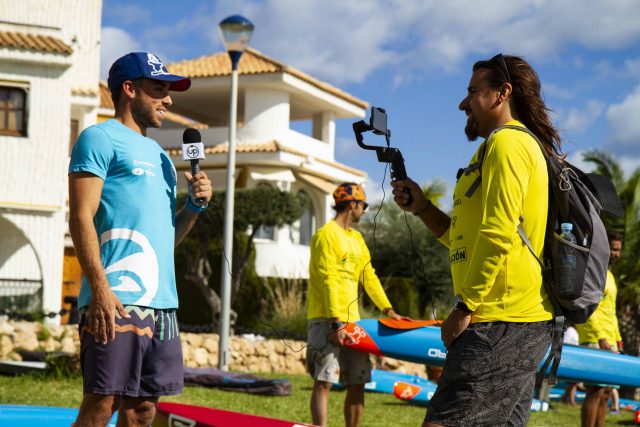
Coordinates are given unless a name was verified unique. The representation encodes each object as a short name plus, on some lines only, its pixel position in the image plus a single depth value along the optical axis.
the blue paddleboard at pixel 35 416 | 6.41
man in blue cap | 4.17
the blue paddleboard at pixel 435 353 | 7.94
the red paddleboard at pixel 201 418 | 6.60
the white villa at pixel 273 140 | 33.03
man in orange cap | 7.57
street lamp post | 15.51
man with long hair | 3.90
